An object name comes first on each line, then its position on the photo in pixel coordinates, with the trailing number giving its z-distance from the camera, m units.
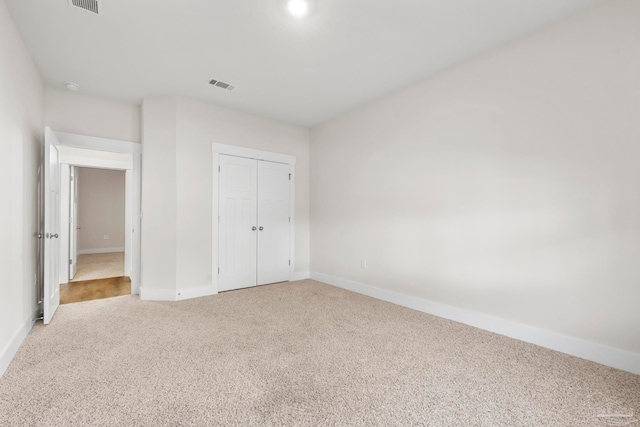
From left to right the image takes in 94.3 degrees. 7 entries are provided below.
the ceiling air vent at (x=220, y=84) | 3.44
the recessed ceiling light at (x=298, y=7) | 2.17
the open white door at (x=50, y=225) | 2.91
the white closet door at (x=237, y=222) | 4.25
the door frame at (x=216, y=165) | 4.14
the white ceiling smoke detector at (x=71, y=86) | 3.43
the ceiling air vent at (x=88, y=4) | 2.17
